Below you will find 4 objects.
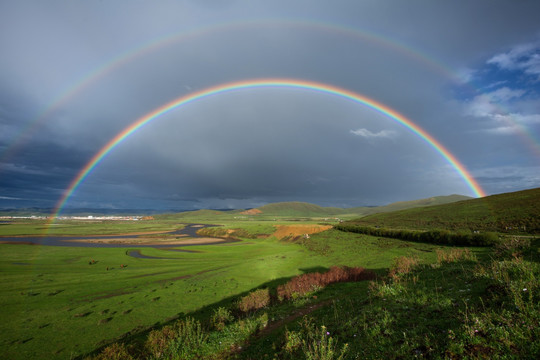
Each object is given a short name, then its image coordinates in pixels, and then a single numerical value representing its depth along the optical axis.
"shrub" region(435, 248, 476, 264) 17.47
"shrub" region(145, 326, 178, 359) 11.12
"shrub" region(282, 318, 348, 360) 7.09
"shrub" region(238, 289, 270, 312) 20.28
